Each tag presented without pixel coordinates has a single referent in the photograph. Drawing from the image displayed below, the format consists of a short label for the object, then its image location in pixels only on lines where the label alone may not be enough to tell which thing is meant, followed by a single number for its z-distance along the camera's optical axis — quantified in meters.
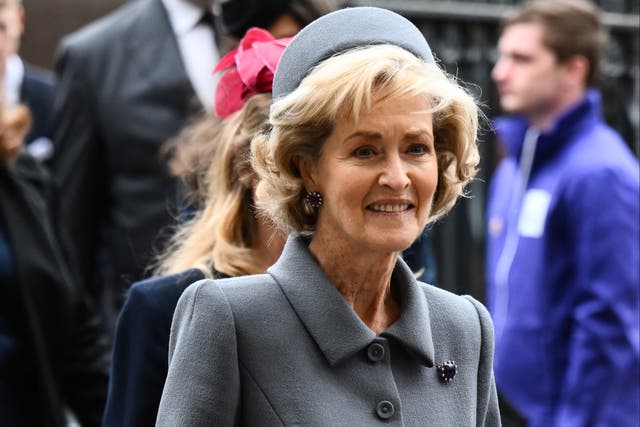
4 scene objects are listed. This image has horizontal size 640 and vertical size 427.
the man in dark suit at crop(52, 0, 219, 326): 10.42
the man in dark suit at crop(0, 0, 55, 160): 12.28
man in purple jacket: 10.40
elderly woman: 4.91
